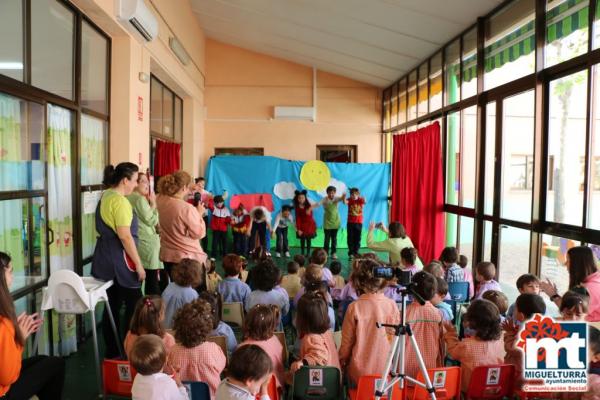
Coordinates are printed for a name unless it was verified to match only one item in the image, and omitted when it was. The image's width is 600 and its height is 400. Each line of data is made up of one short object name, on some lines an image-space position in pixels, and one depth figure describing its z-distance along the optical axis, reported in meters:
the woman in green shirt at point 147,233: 3.21
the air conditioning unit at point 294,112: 8.96
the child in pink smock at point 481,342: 2.12
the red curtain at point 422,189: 6.14
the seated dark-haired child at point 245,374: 1.63
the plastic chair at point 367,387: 1.92
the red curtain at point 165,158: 6.43
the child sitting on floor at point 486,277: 3.20
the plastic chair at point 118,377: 2.04
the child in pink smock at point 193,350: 2.01
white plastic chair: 2.51
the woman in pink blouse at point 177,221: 3.31
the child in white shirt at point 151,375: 1.77
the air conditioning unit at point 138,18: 3.77
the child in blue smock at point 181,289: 2.76
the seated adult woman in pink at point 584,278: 2.56
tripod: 1.93
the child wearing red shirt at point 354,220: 7.36
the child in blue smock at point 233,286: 3.22
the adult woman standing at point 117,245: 2.75
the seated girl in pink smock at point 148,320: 2.25
